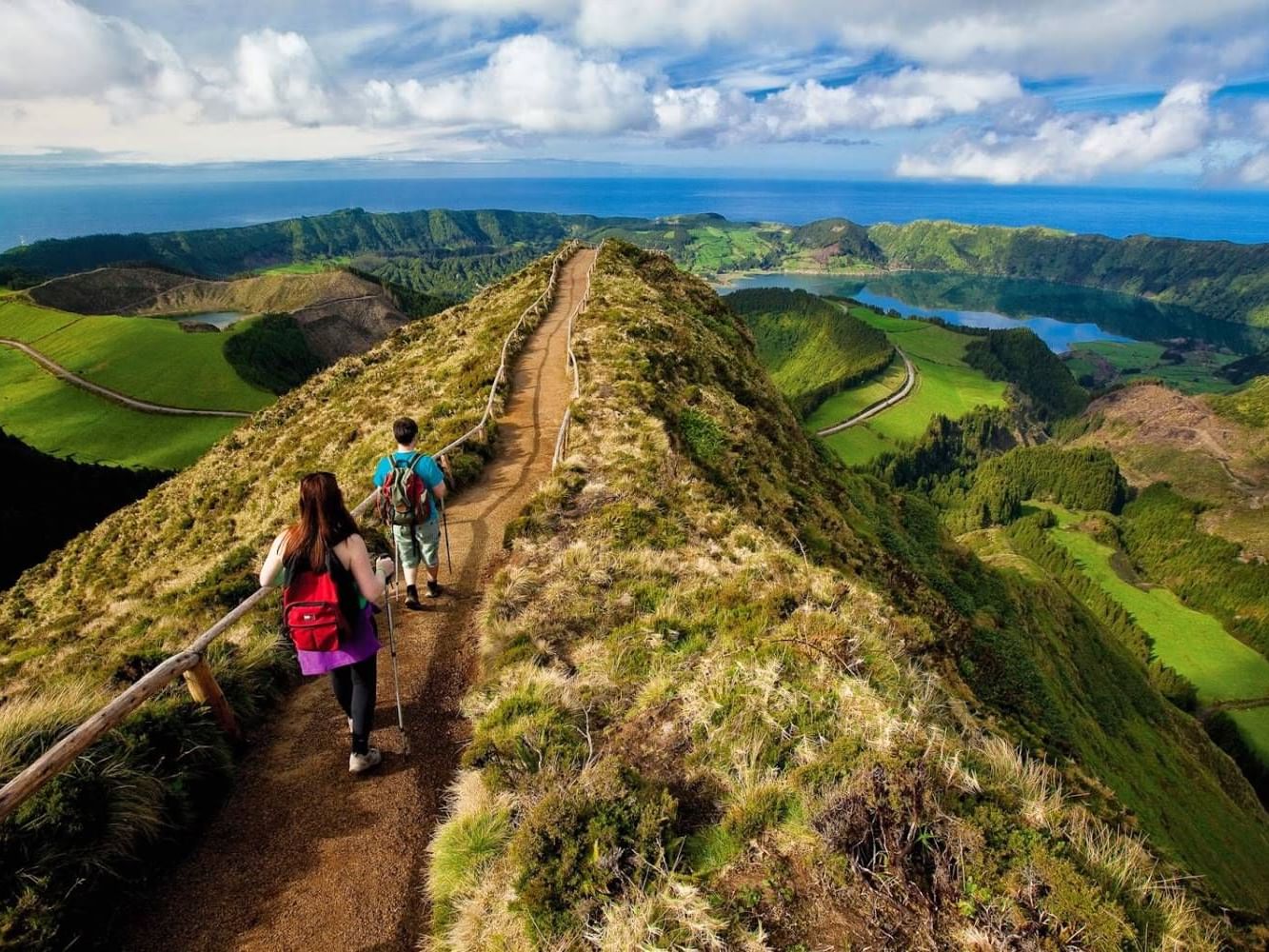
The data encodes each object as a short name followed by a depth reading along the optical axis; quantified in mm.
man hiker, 10289
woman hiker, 6488
